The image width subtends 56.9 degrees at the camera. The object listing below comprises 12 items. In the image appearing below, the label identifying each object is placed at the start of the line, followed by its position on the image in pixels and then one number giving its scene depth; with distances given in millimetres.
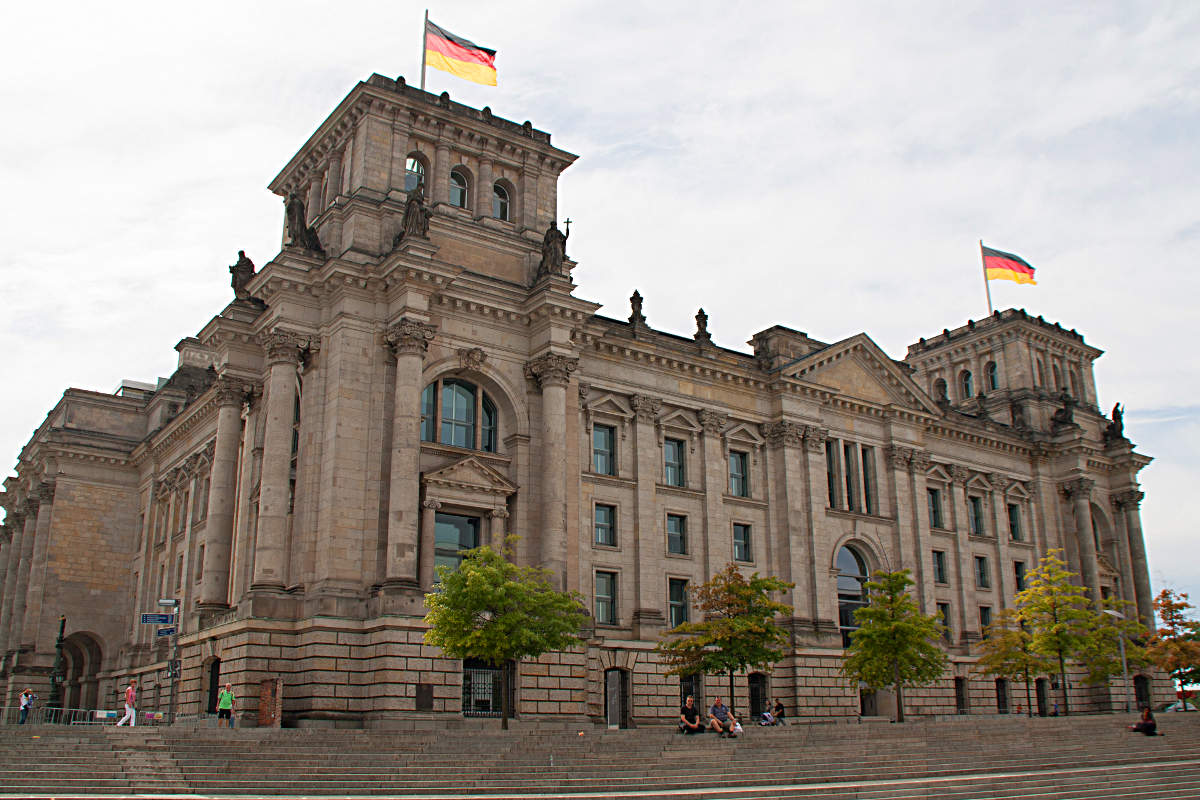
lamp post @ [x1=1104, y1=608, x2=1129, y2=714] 49812
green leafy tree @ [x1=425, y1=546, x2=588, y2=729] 32406
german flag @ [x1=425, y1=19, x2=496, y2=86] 43281
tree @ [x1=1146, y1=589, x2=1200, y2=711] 55094
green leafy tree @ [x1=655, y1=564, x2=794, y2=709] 39094
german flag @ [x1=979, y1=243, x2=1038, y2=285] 66125
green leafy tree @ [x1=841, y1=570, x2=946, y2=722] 43344
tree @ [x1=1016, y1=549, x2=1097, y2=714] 48562
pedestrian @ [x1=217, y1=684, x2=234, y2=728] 33531
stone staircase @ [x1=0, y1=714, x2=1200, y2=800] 23312
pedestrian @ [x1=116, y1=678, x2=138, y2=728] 35028
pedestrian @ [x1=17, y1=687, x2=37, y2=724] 42375
